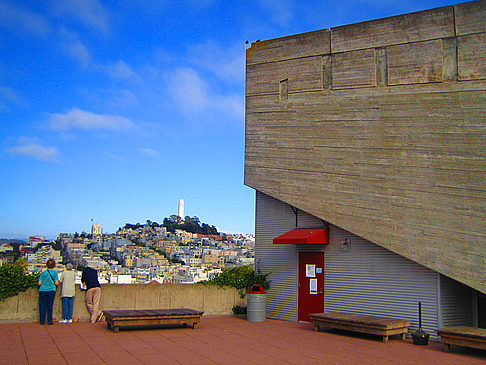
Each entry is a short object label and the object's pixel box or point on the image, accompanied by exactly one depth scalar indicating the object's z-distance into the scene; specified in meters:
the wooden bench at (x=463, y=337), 9.98
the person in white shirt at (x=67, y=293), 12.91
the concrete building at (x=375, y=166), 12.10
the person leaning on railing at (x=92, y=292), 13.51
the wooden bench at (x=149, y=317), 11.76
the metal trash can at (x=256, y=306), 15.26
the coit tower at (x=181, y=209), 157.12
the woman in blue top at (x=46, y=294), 12.61
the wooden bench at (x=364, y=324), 11.52
